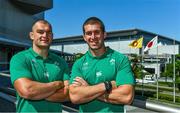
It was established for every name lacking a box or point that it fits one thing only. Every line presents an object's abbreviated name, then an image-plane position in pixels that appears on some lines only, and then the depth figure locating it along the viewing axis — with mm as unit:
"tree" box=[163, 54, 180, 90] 21999
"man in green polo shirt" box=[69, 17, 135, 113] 1414
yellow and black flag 19580
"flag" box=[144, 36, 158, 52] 17477
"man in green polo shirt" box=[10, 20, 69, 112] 1453
